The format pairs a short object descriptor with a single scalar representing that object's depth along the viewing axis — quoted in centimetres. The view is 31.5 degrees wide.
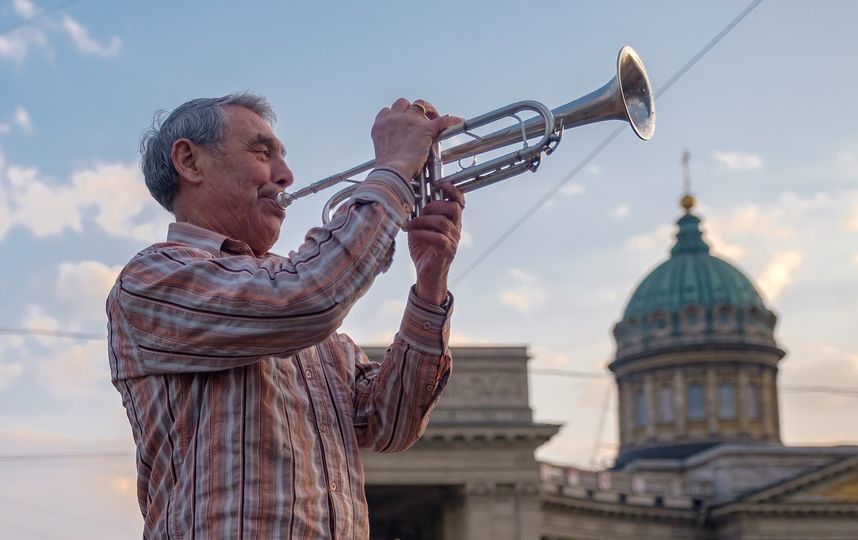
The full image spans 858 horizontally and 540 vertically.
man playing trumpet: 316
